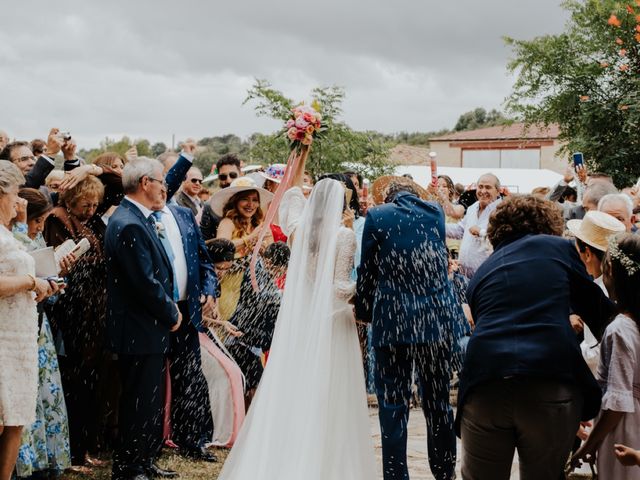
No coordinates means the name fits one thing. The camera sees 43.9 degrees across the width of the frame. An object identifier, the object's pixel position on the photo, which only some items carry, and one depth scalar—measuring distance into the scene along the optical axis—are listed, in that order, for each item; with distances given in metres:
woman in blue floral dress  5.41
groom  5.39
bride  5.42
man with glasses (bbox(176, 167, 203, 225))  8.67
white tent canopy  35.22
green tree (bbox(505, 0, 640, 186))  24.03
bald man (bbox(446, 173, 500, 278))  9.02
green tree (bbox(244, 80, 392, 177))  16.67
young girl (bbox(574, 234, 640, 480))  3.79
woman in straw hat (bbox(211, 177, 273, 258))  7.78
